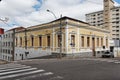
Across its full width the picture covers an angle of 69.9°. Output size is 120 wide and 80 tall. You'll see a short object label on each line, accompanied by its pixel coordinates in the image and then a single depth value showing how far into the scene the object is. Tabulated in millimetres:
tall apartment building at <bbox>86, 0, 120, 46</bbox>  44917
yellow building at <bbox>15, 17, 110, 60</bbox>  15504
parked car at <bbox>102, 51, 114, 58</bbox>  17097
